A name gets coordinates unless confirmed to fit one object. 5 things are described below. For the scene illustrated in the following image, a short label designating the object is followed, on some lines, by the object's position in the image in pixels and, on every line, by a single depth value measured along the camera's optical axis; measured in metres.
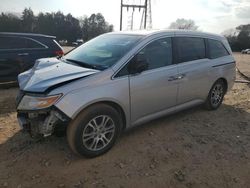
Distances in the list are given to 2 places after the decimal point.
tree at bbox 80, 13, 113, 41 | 48.17
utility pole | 18.14
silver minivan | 2.35
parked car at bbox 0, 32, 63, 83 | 4.96
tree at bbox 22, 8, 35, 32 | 42.37
